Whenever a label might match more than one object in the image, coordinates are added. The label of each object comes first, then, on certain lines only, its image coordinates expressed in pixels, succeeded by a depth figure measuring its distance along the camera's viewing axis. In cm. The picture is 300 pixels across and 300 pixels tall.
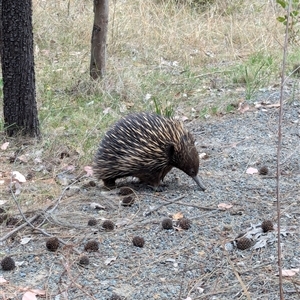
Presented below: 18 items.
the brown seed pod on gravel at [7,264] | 387
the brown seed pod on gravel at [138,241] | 416
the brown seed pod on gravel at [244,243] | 406
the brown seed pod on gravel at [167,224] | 439
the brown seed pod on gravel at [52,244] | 411
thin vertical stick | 197
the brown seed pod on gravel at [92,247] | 411
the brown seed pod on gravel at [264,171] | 553
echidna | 535
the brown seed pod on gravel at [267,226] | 424
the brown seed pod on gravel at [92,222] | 453
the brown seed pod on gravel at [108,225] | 443
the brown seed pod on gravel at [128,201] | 491
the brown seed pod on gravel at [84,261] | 392
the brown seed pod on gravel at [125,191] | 526
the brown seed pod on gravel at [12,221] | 461
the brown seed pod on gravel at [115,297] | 349
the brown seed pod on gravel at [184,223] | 440
